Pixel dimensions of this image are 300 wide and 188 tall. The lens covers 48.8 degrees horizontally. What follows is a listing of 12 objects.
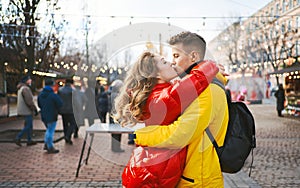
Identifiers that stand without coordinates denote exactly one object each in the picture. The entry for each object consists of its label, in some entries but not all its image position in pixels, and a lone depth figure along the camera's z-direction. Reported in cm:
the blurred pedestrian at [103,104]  923
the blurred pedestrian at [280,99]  1623
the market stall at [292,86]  1591
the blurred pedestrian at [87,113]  994
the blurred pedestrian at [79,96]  967
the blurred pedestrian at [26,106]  850
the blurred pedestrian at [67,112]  915
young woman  172
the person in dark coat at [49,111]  767
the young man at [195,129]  172
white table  506
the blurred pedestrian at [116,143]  717
